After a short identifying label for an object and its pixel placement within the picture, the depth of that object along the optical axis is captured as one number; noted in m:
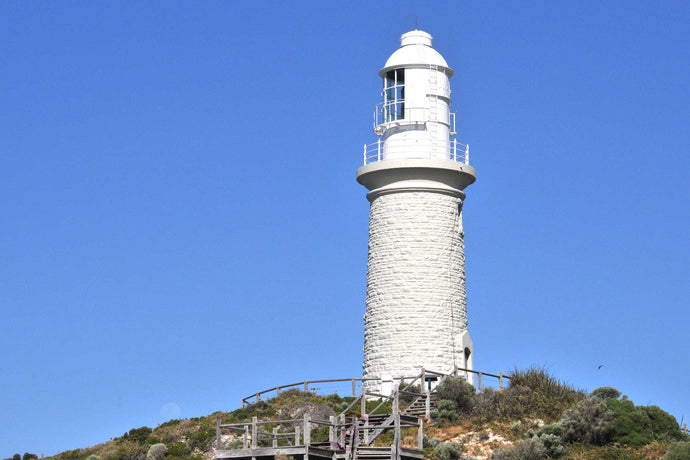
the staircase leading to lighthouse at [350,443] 36.41
